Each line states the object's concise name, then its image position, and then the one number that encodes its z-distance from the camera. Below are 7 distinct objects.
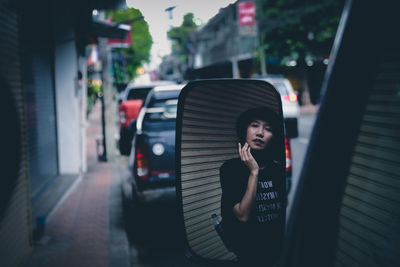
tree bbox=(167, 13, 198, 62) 52.51
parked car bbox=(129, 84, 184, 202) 5.39
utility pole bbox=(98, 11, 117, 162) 12.16
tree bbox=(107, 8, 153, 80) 56.57
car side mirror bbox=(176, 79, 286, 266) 1.28
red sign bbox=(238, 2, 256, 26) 25.12
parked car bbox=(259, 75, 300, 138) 15.31
